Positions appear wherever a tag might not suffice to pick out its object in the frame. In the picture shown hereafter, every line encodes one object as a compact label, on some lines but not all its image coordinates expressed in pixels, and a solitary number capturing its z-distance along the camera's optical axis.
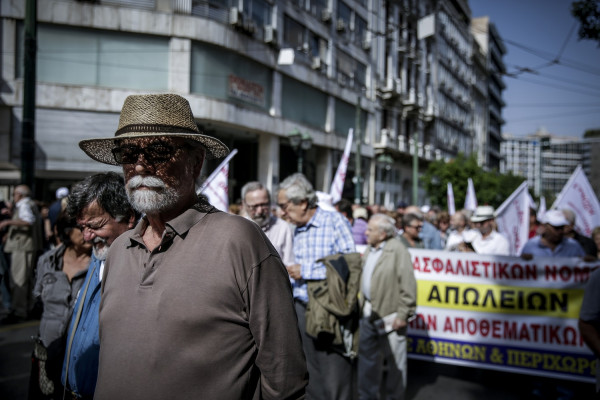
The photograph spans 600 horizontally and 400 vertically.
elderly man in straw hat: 1.64
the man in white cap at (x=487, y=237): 7.14
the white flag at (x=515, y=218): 7.35
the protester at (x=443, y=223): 11.95
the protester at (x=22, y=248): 7.71
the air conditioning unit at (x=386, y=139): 35.22
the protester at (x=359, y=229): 8.05
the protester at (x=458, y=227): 9.01
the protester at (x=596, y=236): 6.47
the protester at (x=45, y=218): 9.37
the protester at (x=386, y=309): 4.83
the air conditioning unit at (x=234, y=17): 19.30
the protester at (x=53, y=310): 2.86
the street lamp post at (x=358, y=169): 23.25
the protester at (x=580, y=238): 6.67
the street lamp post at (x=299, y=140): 17.20
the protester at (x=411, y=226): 6.66
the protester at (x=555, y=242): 5.99
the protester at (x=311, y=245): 4.19
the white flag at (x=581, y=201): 7.82
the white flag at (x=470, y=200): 13.17
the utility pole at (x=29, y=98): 9.37
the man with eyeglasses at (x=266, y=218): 4.70
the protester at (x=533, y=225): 10.76
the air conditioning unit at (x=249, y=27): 19.92
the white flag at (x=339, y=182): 9.05
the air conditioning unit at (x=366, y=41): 32.06
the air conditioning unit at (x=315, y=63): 25.59
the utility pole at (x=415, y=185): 31.63
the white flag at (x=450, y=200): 14.77
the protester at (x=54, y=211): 6.58
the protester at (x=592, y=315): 2.83
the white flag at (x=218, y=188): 7.10
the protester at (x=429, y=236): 8.89
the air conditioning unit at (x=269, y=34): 21.39
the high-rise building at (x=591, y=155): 25.15
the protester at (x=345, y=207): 8.07
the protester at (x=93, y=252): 2.34
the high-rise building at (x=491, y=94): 73.56
